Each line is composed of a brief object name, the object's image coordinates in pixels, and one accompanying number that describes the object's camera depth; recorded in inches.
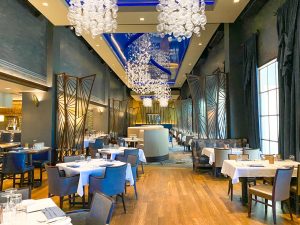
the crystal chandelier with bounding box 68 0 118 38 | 177.8
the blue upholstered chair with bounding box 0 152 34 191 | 228.7
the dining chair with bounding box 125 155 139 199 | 209.0
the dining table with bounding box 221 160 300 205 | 173.8
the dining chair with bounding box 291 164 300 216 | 160.6
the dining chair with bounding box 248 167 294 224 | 156.1
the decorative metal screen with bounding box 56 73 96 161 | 341.1
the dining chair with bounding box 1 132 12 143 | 392.2
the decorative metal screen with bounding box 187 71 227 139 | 349.7
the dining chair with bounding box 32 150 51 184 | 302.9
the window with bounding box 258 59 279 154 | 260.2
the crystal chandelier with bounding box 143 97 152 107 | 636.4
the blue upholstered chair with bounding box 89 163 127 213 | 163.8
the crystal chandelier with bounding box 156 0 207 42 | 174.4
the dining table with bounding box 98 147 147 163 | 275.0
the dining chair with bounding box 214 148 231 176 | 267.4
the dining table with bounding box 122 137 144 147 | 412.2
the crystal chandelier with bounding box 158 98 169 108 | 636.6
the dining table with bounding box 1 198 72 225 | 76.0
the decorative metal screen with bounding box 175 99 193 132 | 698.9
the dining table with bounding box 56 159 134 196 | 172.1
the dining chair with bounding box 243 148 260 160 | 236.1
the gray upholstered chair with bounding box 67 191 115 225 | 82.2
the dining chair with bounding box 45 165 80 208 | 169.5
